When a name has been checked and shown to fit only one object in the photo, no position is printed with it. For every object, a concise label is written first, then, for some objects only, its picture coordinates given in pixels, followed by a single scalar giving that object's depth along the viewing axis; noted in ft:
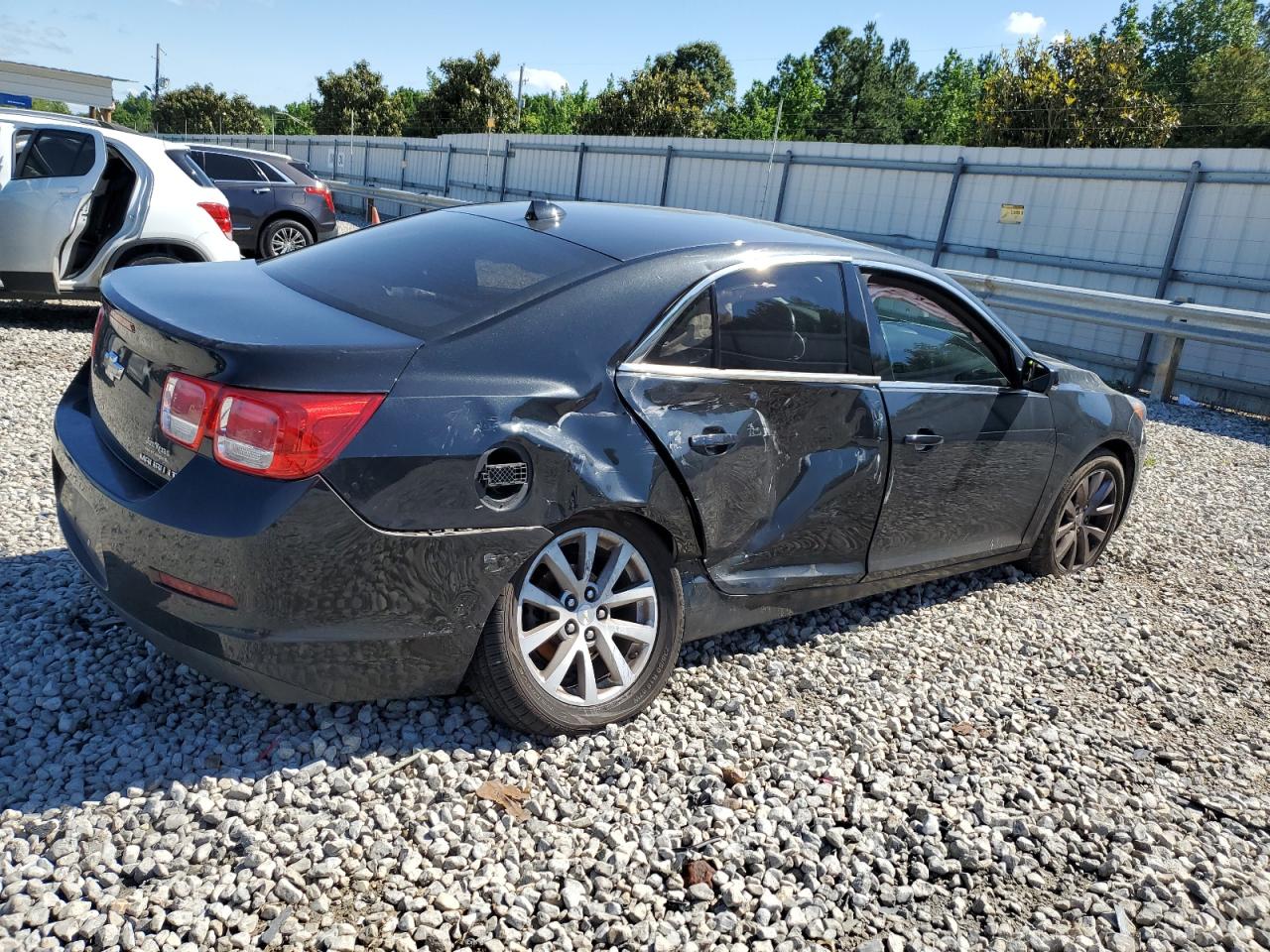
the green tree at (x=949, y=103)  225.15
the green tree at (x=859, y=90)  240.73
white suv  25.98
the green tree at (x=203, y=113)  287.28
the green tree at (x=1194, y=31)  223.51
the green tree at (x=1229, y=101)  170.81
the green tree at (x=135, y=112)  395.34
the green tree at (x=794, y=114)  219.20
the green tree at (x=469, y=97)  194.08
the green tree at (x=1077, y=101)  125.59
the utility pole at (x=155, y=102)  282.15
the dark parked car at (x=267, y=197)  45.37
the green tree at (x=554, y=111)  242.37
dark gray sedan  8.54
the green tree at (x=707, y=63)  258.16
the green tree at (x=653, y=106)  170.91
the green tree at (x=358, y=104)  222.69
